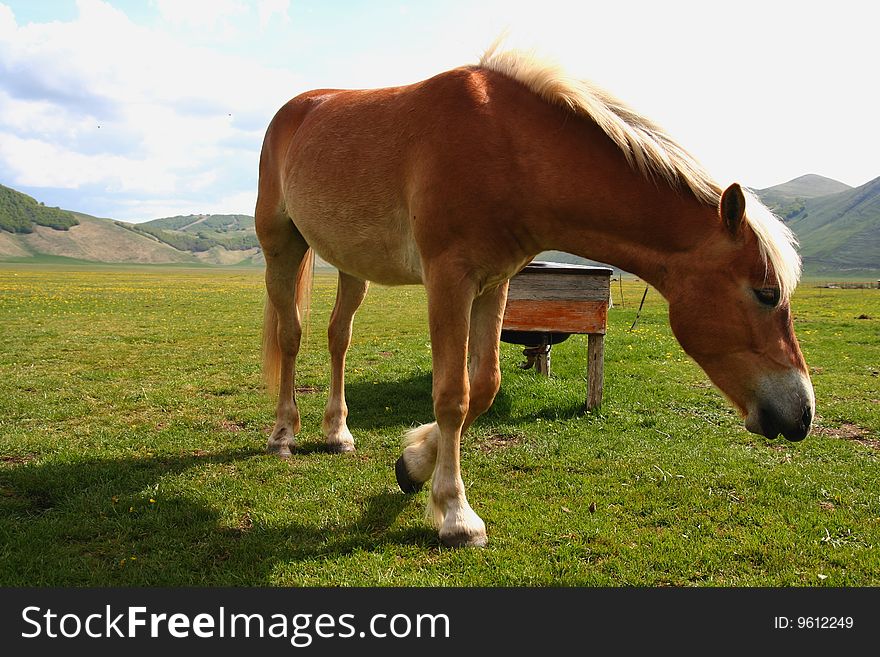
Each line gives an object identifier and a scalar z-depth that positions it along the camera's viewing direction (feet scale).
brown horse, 10.13
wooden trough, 23.16
